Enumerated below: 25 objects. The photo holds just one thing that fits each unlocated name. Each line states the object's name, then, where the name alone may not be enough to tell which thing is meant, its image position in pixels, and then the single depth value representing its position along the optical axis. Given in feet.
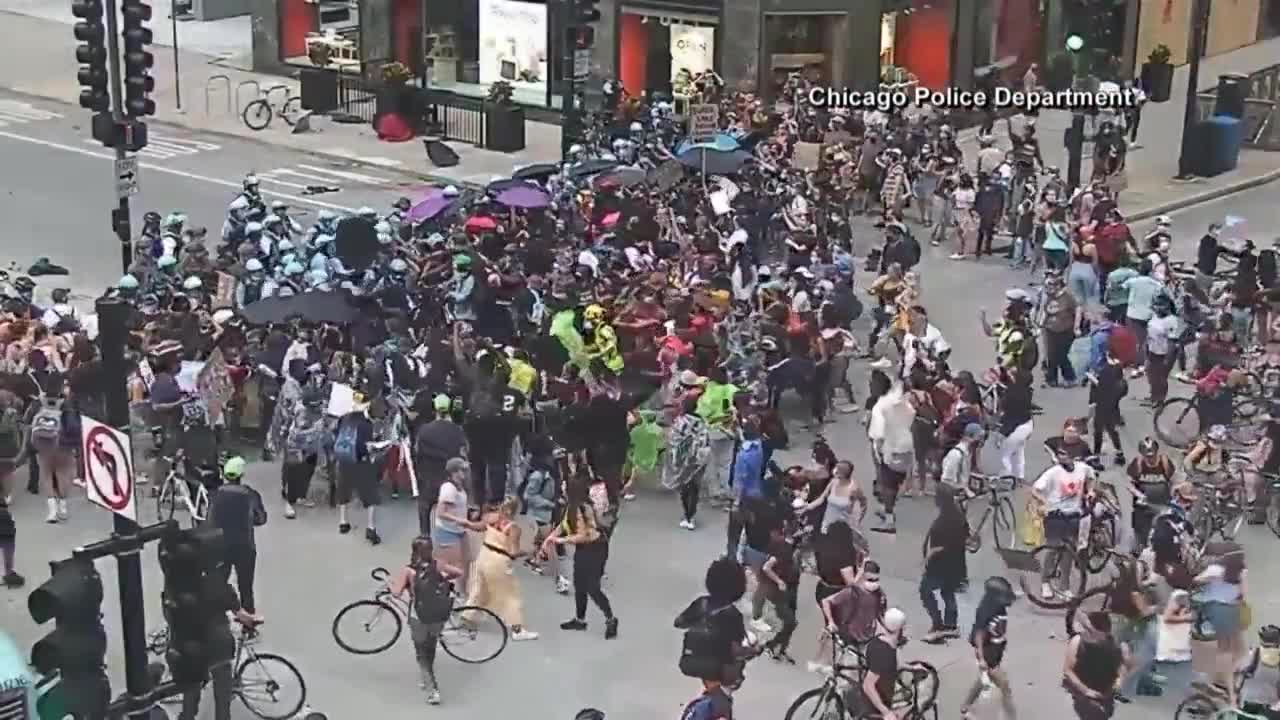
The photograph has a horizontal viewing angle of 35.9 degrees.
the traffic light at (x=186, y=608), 36.45
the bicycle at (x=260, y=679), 51.11
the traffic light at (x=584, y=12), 92.58
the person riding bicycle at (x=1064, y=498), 57.11
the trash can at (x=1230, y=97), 118.73
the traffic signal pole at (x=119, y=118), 69.67
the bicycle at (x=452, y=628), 55.01
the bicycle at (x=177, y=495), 61.11
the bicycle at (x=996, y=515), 62.23
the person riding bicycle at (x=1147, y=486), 57.88
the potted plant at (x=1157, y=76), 135.85
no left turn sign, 38.45
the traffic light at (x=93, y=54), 61.52
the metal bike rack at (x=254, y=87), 134.21
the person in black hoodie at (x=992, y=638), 48.24
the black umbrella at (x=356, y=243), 76.95
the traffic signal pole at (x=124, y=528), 38.29
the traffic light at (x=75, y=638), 37.19
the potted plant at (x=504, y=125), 119.24
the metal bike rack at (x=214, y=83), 135.41
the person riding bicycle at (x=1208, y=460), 61.93
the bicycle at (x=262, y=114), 126.21
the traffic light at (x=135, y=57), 65.16
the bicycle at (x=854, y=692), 48.47
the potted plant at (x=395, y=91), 122.72
